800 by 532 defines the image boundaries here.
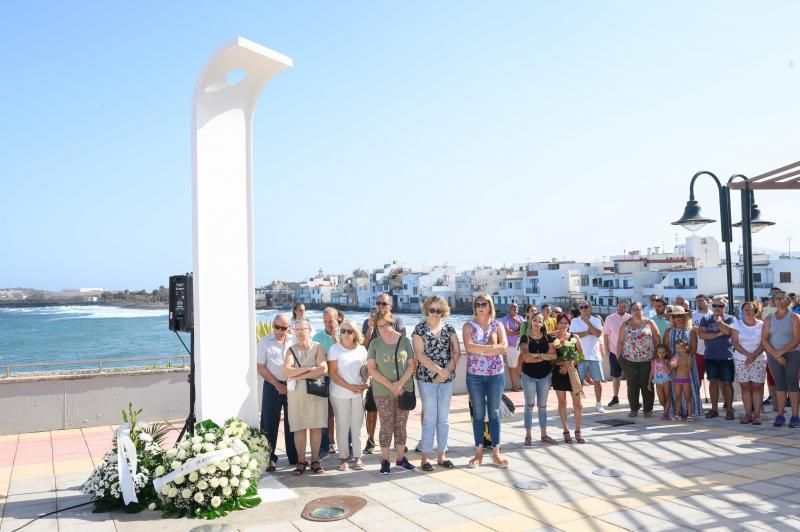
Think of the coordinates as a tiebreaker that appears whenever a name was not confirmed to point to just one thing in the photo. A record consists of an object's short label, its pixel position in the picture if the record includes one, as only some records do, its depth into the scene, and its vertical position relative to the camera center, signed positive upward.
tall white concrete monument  5.80 +0.61
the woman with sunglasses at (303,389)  6.30 -0.93
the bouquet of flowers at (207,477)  5.15 -1.45
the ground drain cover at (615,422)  8.42 -1.79
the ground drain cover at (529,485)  5.62 -1.72
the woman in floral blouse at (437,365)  6.36 -0.76
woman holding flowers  7.26 -0.96
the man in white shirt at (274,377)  6.64 -0.85
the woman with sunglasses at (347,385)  6.41 -0.91
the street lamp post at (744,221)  10.06 +0.98
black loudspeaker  6.12 -0.06
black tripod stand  5.93 -1.15
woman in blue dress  8.63 -0.72
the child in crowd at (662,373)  8.66 -1.18
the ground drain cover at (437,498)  5.31 -1.72
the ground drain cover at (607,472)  5.97 -1.73
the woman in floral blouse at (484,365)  6.51 -0.77
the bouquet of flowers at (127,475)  5.28 -1.45
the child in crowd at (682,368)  8.49 -1.10
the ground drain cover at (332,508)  4.99 -1.71
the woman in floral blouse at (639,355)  8.89 -0.96
